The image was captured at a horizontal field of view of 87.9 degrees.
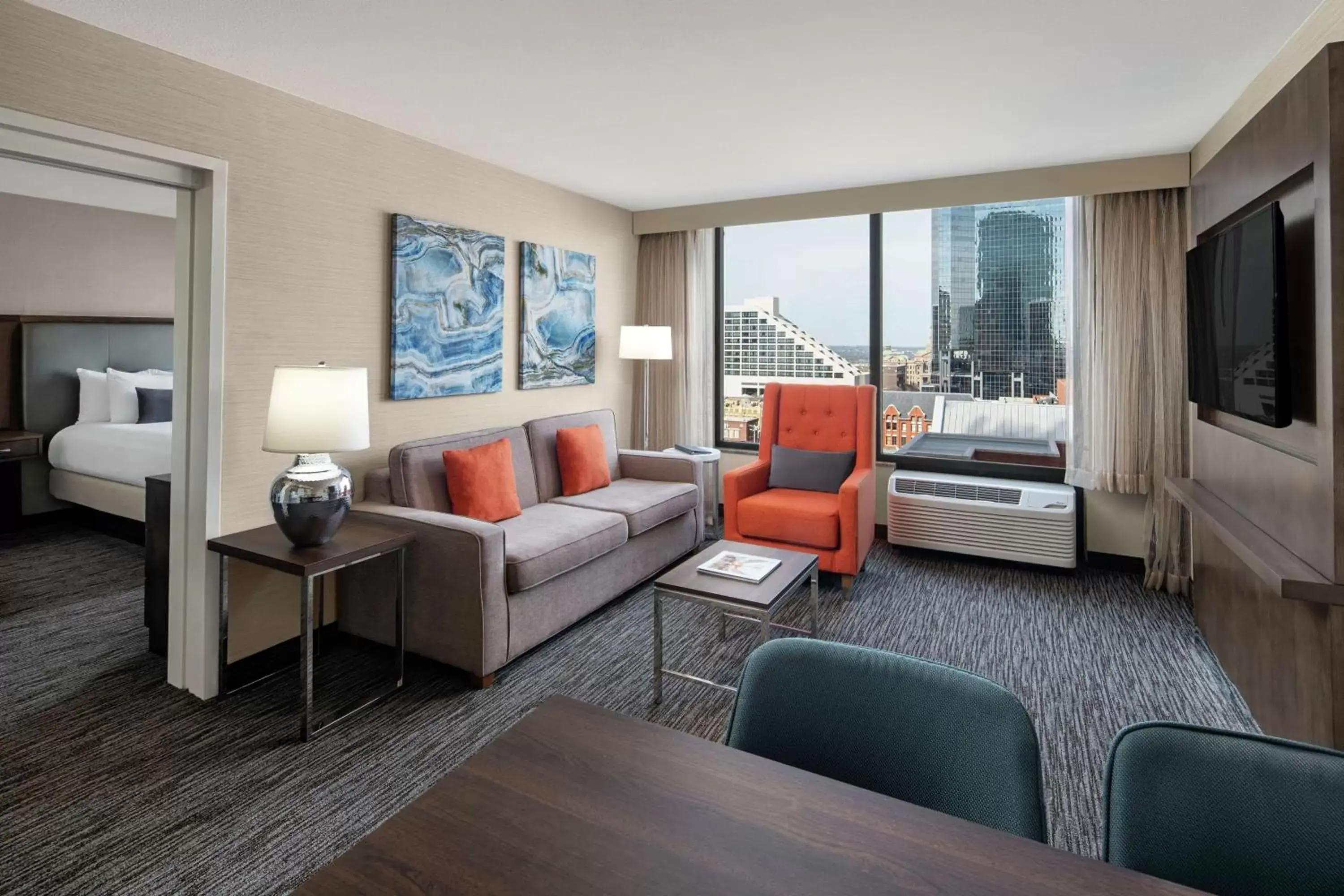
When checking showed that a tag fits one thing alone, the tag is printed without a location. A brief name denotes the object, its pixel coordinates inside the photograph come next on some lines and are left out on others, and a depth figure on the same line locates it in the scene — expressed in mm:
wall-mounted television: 2180
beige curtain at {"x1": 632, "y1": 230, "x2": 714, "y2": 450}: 5471
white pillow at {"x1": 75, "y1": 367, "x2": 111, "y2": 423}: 5340
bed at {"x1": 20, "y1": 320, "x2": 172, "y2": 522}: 4590
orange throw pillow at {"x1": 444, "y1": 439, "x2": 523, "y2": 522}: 3371
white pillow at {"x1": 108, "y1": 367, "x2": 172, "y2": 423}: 5344
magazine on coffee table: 2785
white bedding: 4539
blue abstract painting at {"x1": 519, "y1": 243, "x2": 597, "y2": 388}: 4430
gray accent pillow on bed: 5379
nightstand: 4867
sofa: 2797
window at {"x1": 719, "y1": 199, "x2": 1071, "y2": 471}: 4582
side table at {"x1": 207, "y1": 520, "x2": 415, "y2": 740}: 2416
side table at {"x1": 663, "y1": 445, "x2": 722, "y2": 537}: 4918
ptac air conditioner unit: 4199
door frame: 2703
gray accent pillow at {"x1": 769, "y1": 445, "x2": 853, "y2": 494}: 4320
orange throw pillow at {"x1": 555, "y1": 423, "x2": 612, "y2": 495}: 4215
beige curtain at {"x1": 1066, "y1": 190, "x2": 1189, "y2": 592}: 4016
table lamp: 2533
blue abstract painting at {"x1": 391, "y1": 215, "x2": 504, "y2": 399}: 3549
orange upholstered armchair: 3861
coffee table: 2553
